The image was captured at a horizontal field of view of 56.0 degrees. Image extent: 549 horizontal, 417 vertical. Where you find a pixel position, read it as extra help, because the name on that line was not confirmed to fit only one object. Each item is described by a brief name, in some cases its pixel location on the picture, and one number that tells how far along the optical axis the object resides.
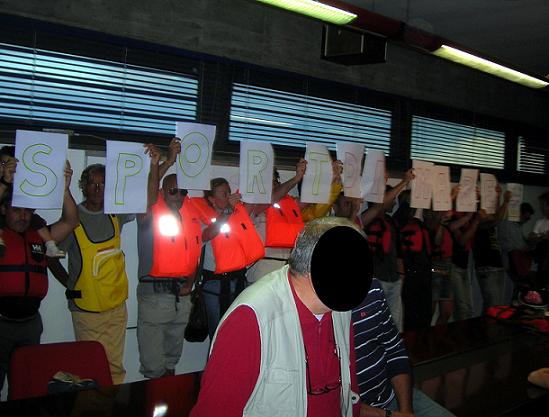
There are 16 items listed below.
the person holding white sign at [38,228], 3.33
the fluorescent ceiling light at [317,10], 3.15
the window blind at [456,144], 7.13
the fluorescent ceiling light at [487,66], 4.03
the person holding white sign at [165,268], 4.00
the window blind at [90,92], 4.07
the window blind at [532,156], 8.69
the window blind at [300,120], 5.31
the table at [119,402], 1.93
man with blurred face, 1.41
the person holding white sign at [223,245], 4.35
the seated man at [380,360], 2.15
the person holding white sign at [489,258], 6.76
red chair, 2.23
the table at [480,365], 2.46
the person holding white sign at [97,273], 3.77
